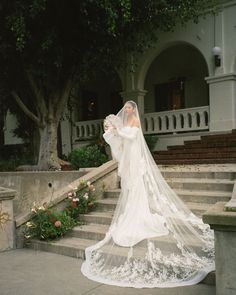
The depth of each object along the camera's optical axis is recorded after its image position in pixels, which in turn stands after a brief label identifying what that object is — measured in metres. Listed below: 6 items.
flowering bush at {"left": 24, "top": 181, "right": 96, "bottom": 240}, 6.42
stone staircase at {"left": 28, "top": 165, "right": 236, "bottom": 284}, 6.15
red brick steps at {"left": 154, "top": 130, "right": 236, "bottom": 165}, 9.95
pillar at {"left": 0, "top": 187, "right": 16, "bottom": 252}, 6.48
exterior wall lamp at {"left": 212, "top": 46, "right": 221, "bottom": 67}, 12.08
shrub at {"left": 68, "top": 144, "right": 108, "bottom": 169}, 10.20
